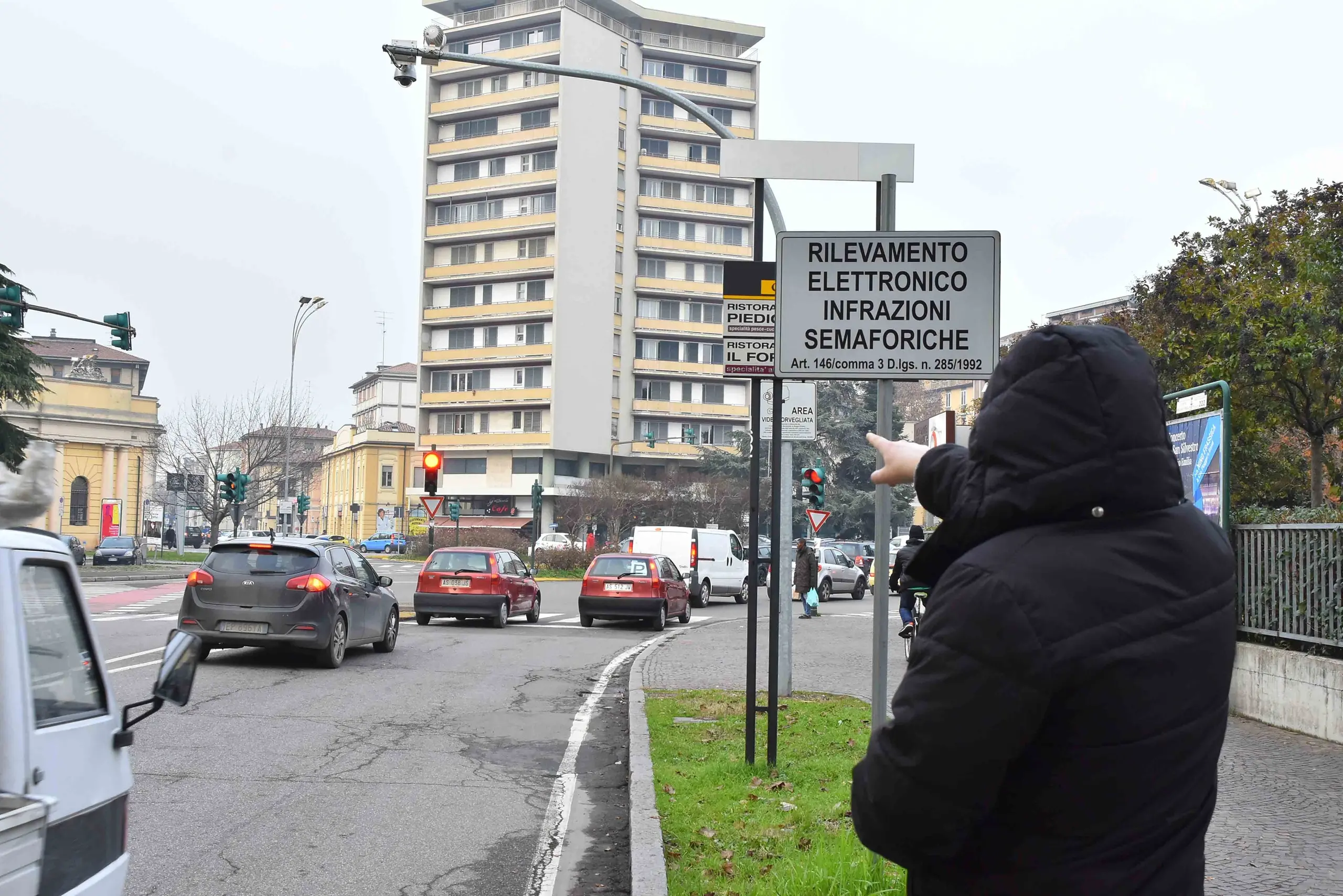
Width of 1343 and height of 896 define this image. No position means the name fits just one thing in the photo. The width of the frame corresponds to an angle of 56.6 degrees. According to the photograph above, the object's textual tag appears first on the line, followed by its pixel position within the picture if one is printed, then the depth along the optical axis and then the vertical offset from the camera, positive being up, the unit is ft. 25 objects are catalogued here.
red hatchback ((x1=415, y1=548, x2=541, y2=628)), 75.82 -4.25
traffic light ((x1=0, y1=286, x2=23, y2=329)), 81.97 +13.44
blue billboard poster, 37.01 +2.24
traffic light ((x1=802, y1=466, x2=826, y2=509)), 101.14 +3.15
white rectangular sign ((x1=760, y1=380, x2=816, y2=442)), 46.96 +4.43
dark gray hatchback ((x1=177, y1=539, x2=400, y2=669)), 48.39 -3.34
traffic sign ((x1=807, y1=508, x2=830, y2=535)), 109.40 +0.46
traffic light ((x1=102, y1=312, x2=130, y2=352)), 88.17 +12.94
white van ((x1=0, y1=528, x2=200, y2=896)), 9.36 -1.85
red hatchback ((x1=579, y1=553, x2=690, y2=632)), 79.48 -4.50
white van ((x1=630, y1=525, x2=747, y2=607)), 110.83 -2.93
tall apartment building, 261.85 +58.53
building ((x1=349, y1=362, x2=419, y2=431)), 426.96 +40.75
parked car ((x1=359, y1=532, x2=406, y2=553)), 278.46 -6.59
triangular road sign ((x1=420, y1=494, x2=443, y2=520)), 102.58 +0.91
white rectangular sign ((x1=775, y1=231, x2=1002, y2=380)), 18.48 +3.38
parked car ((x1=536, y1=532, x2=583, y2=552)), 190.49 -3.67
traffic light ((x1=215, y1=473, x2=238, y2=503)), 123.13 +2.57
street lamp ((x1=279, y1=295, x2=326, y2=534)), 183.52 +30.62
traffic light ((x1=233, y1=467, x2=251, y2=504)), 125.49 +3.19
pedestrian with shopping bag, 89.56 -4.05
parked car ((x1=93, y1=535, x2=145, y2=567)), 187.73 -6.24
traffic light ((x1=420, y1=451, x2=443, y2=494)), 93.86 +3.73
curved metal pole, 42.91 +15.79
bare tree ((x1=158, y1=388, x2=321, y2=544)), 219.20 +12.14
